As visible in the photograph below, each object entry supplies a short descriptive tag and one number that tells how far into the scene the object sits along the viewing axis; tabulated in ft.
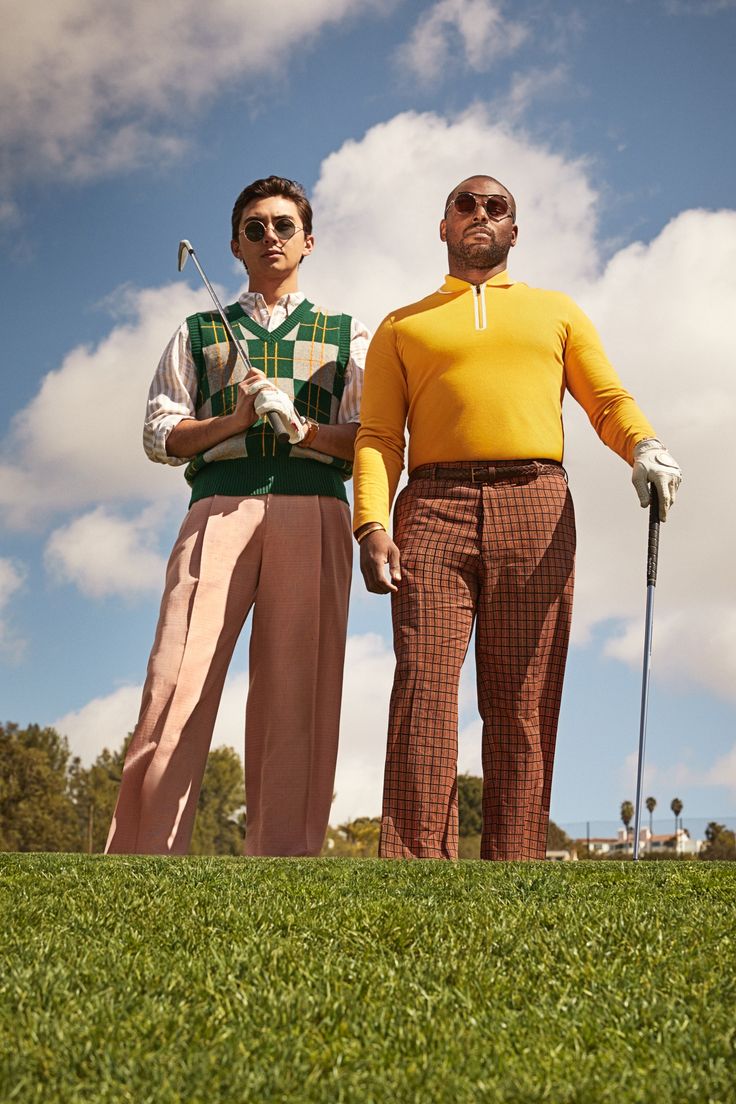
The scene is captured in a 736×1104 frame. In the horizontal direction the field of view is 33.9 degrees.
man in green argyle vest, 15.85
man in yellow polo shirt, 13.98
